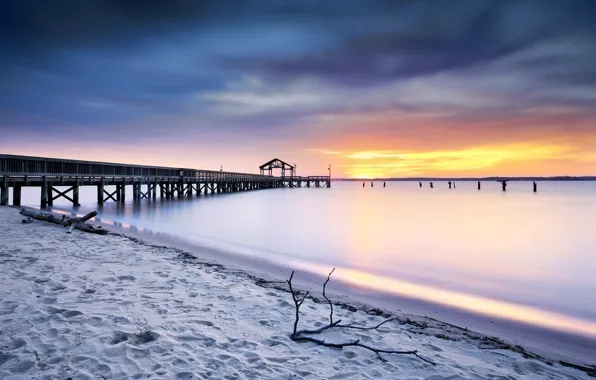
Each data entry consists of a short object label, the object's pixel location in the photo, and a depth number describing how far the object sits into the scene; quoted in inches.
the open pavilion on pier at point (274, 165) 3654.0
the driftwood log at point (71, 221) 470.0
